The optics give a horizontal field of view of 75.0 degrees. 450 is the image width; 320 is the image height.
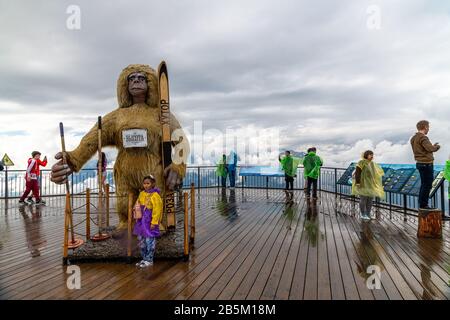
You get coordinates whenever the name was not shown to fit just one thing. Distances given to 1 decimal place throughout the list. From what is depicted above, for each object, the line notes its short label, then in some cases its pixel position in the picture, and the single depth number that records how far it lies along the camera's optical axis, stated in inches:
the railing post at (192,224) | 193.2
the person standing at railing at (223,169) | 540.7
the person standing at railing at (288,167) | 484.7
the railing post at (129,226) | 154.4
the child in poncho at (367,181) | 265.7
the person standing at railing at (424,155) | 220.4
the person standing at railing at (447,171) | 236.4
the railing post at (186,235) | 160.4
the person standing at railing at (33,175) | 366.9
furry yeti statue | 185.5
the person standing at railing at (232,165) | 534.0
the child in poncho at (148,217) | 151.9
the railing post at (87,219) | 189.9
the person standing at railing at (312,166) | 408.8
